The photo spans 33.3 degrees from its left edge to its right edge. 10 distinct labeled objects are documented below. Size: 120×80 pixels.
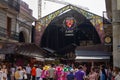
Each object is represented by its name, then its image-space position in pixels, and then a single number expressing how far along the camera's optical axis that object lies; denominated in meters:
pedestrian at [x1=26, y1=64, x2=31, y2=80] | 15.05
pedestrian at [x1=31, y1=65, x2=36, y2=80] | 14.49
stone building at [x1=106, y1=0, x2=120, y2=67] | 11.12
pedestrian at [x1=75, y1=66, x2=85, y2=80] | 9.49
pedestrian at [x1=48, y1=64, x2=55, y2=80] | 12.74
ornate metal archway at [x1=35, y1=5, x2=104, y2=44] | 25.81
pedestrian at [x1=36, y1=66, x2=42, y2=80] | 13.72
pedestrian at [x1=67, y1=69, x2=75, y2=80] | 10.49
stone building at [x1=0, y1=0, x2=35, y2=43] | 18.04
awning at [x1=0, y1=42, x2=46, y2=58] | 15.39
